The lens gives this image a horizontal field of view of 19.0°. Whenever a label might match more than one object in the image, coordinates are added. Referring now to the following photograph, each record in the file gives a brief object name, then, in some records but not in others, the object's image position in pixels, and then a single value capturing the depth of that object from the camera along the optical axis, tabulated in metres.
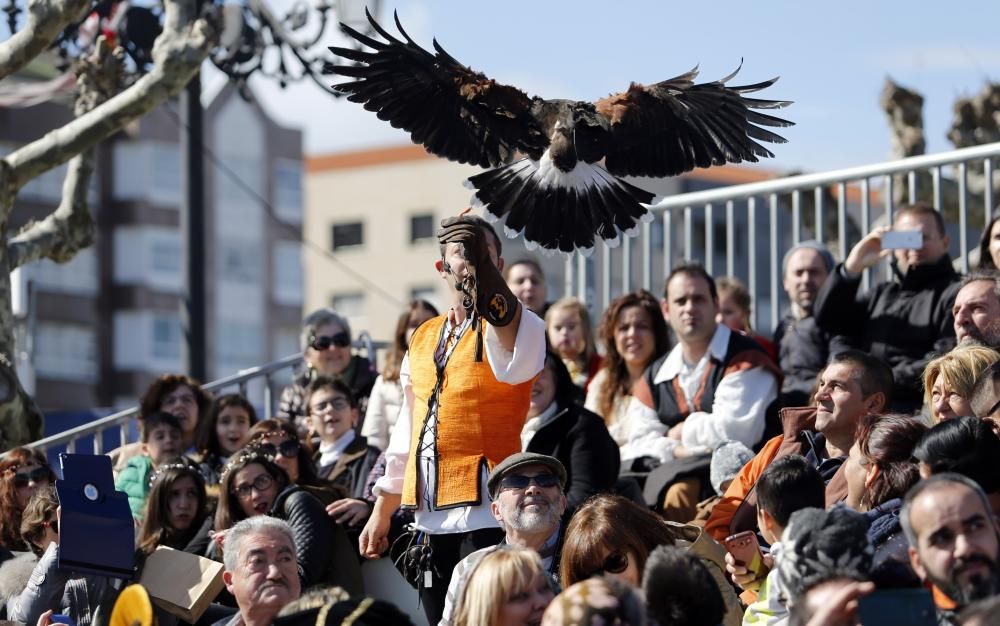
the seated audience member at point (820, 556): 7.44
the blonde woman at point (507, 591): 8.42
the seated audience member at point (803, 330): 14.76
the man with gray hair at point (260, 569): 9.86
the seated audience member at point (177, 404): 15.86
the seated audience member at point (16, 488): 13.34
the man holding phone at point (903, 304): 13.94
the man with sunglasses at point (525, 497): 9.99
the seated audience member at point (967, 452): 8.57
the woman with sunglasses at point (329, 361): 16.73
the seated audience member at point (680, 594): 7.61
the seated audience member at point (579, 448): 12.05
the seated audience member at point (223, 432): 15.33
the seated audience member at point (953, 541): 7.17
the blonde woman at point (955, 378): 10.71
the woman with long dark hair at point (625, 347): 15.37
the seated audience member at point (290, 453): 13.29
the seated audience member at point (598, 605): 7.19
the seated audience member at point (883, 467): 9.56
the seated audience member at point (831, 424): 11.23
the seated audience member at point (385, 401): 15.27
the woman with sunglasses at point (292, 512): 11.87
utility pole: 21.35
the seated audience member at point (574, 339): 16.26
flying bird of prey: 11.54
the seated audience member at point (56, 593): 11.68
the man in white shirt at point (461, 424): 10.26
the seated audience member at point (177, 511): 12.88
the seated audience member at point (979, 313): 12.21
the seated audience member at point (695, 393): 13.47
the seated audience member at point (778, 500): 8.95
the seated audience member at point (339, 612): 7.85
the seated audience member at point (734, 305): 16.47
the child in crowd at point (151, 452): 14.80
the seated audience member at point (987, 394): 10.05
